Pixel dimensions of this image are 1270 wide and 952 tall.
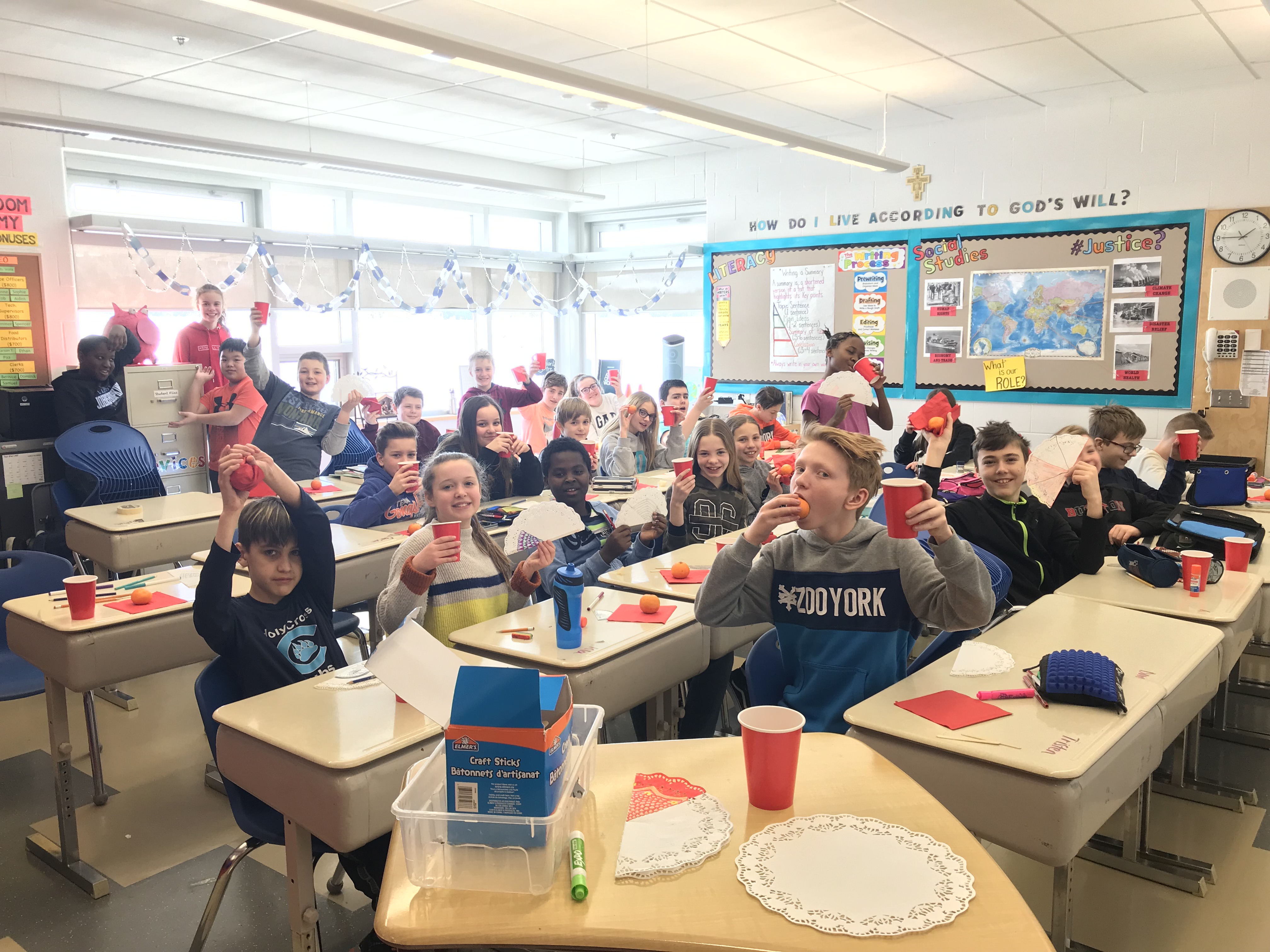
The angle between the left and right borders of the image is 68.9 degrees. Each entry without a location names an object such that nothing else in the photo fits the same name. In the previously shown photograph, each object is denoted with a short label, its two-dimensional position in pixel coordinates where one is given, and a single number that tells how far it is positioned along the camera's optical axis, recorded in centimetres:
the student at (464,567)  278
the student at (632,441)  534
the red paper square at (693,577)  317
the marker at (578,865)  129
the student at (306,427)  562
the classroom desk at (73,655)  276
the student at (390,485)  420
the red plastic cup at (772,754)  150
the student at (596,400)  575
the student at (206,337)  666
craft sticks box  131
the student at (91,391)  609
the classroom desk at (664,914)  121
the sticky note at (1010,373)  704
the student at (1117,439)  398
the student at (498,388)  721
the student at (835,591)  222
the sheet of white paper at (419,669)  154
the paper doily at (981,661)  217
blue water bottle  245
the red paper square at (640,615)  276
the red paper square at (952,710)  189
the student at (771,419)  625
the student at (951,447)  593
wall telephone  620
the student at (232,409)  607
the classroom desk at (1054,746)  173
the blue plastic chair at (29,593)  315
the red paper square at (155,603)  299
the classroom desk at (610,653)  243
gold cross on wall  748
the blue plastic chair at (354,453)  607
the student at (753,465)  412
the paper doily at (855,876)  124
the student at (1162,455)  459
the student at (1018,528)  312
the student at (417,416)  612
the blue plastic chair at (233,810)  216
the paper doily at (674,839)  137
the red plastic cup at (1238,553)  301
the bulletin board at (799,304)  779
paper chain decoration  692
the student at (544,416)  575
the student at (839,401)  530
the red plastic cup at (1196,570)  281
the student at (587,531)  334
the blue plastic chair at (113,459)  535
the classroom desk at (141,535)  417
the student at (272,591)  239
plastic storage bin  132
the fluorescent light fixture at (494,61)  321
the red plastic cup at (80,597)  285
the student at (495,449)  458
